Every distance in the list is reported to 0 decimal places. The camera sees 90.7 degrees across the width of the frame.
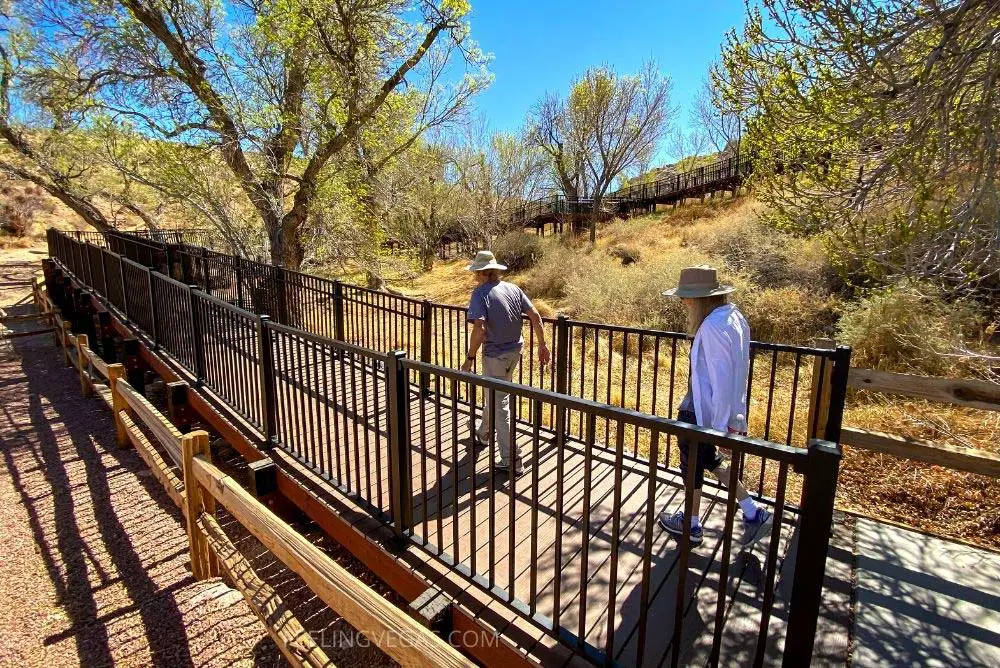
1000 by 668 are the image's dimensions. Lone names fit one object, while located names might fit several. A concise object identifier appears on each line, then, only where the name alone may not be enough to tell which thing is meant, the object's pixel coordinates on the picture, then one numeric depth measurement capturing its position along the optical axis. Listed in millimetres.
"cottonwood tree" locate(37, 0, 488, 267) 10297
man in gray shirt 3945
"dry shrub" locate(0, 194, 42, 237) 29203
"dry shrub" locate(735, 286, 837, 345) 10742
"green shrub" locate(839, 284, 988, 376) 7016
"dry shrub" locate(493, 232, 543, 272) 24766
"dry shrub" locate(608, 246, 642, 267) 20734
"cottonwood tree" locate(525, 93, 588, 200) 29641
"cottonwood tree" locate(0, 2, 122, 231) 11672
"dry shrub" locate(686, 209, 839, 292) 12328
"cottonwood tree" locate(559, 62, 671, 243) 26969
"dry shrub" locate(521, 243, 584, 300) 18797
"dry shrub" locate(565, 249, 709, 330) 12984
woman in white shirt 2762
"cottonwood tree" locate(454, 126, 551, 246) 27359
